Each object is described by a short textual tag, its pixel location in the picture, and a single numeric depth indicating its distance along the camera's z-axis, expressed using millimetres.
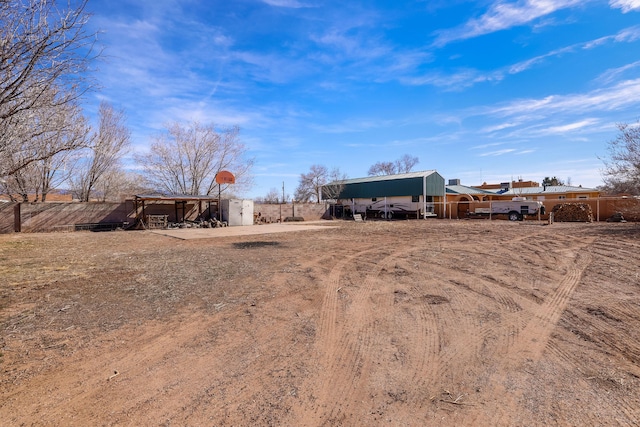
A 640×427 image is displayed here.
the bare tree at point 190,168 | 29550
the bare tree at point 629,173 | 18203
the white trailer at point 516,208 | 24777
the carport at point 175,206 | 21856
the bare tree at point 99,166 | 22245
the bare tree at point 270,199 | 51591
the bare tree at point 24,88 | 3887
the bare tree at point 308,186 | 55312
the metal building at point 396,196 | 31422
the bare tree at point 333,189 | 40438
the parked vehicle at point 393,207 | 31453
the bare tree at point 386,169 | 64875
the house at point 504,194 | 32125
